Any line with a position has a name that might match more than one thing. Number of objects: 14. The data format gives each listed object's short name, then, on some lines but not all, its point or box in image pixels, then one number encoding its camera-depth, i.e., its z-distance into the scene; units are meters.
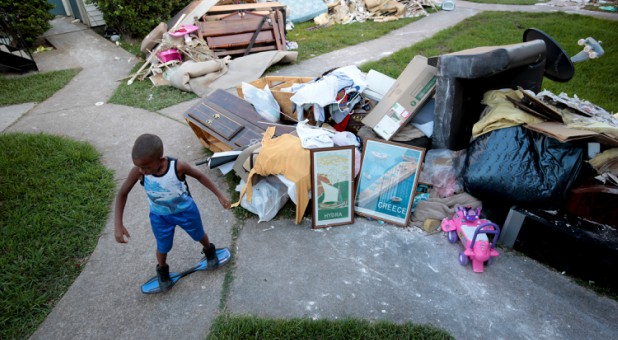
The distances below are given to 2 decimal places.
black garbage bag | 2.87
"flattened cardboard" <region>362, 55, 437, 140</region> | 3.66
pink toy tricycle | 2.79
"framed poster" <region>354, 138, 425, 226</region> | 3.33
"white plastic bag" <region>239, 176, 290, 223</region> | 3.35
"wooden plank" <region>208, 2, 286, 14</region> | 7.90
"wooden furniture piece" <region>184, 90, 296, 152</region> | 3.93
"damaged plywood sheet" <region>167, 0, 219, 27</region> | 7.55
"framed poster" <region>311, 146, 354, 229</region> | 3.28
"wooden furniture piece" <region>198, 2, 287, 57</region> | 7.46
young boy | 2.20
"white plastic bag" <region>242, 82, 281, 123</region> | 4.38
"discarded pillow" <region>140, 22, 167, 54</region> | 7.24
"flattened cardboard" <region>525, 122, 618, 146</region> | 2.79
